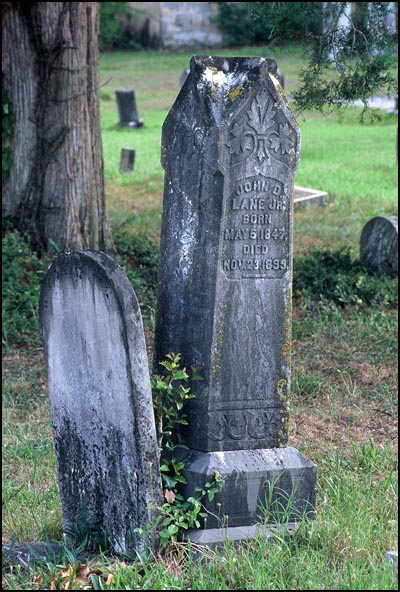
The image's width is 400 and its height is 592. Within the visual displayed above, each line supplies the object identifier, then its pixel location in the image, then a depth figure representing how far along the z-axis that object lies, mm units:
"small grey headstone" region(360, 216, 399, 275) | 10438
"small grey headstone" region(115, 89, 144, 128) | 24859
